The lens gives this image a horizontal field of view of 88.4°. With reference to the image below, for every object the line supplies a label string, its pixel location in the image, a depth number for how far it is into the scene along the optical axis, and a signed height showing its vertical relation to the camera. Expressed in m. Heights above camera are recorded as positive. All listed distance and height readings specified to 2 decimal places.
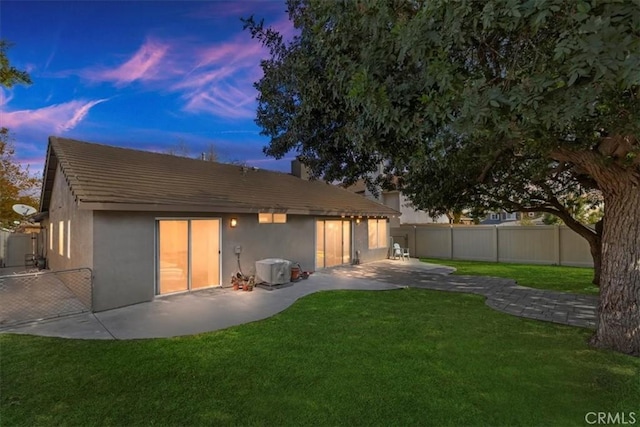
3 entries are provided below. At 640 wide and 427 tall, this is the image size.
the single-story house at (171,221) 7.47 +0.14
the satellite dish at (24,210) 13.67 +0.72
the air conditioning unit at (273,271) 9.88 -1.38
